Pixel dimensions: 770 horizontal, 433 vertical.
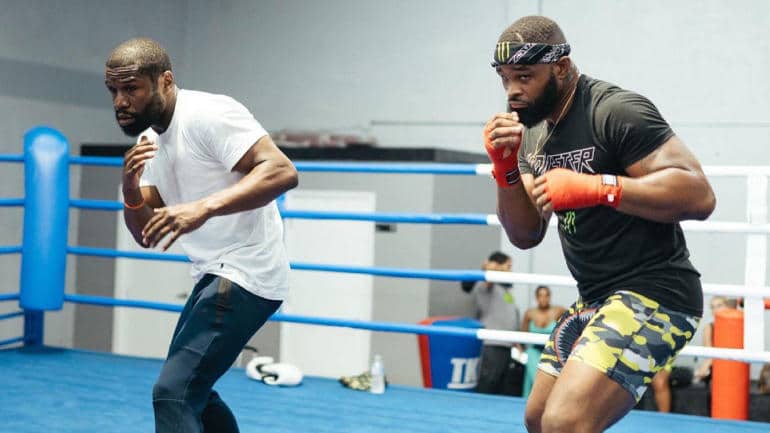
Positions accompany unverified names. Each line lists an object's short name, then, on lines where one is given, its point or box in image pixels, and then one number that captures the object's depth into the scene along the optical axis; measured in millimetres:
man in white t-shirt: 2500
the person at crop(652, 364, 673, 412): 7238
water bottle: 4516
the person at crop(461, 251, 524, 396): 7746
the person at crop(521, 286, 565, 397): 8359
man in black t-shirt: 2229
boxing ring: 3871
